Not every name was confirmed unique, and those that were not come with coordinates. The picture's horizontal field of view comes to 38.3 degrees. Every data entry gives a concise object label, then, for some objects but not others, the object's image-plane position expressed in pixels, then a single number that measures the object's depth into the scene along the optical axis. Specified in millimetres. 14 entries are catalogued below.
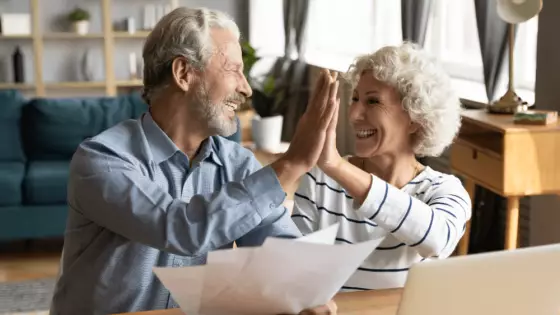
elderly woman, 1931
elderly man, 1411
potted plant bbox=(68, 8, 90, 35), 7449
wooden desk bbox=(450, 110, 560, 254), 3129
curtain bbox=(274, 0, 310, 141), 7047
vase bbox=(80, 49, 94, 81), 7594
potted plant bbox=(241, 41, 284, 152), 6172
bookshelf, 7343
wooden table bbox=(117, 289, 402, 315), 1480
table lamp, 3374
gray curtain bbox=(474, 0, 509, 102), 3951
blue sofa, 4832
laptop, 1116
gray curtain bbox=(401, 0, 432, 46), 4742
